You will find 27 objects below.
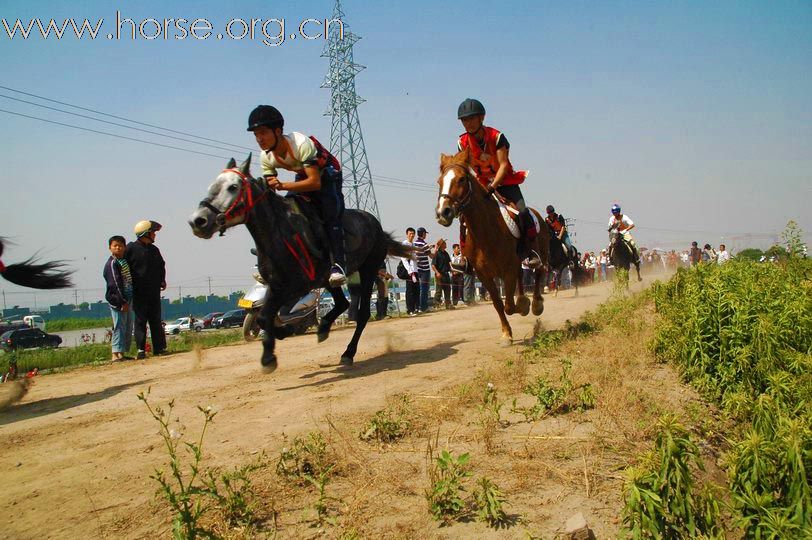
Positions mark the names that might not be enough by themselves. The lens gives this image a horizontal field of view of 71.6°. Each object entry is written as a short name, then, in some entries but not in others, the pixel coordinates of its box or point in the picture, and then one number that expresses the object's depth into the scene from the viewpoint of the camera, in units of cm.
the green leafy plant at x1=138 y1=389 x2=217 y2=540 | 259
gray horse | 618
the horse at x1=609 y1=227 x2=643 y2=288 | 1933
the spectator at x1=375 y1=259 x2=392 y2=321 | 1591
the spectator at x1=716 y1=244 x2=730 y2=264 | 2935
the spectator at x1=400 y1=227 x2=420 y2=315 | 1861
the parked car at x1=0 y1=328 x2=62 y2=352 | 2890
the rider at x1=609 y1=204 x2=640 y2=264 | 1932
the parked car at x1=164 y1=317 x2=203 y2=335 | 3682
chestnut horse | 739
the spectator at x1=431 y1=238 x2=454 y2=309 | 2038
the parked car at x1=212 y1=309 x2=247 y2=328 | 3931
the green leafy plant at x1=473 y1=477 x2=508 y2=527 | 278
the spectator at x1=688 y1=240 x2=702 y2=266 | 2925
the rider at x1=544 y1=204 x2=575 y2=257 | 1759
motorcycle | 704
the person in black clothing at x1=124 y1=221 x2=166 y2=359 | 1145
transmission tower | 4412
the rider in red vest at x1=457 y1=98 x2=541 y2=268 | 823
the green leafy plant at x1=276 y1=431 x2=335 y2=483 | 342
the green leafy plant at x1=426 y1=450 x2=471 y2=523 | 287
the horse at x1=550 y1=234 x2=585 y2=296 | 1553
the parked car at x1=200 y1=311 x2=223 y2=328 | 4087
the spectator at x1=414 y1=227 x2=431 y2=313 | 1877
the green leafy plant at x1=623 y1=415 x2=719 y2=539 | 244
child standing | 1093
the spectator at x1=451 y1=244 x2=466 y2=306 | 2170
